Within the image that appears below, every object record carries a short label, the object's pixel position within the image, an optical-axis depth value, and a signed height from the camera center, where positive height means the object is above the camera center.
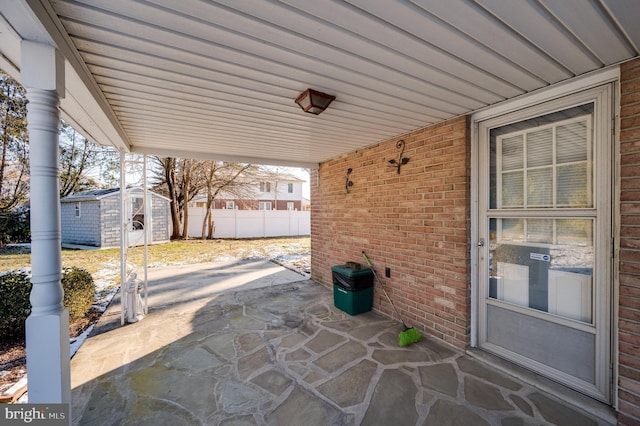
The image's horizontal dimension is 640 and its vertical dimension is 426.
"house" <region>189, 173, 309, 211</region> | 19.66 +1.03
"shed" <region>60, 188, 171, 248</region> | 11.09 -0.33
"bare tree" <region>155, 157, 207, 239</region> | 13.47 +1.48
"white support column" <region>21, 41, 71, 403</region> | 1.46 -0.10
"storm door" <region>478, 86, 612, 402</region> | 2.25 -0.28
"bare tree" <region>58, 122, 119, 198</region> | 12.17 +2.45
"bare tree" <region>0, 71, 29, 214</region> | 8.88 +2.32
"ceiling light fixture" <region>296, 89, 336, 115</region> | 2.45 +1.06
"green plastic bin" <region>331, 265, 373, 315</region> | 4.14 -1.27
